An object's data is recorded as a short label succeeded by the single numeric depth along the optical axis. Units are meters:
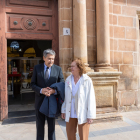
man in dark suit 2.42
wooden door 4.24
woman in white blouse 2.21
